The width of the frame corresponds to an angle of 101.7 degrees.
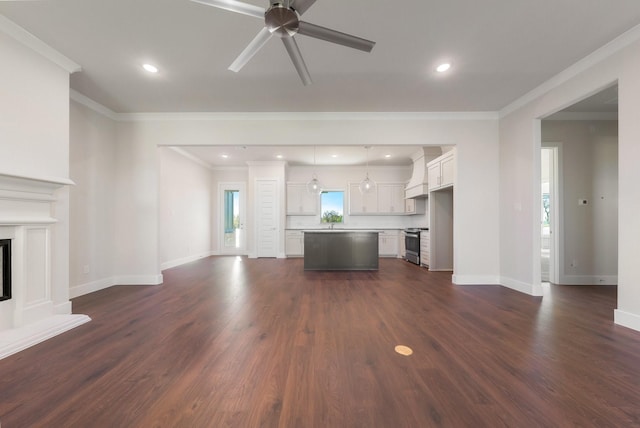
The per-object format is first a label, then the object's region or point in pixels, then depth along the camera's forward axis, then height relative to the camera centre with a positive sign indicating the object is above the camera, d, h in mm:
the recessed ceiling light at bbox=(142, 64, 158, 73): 2942 +1691
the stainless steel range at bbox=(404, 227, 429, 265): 6258 -739
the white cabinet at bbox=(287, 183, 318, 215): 7898 +427
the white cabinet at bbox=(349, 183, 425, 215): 7805 +448
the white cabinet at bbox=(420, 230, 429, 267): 5785 -754
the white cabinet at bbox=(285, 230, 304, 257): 7695 -828
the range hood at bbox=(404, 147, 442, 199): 6082 +1114
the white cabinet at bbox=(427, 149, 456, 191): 4812 +875
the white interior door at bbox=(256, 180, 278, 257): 7650 -85
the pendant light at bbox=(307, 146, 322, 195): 6051 +675
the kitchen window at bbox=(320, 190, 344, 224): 8023 +401
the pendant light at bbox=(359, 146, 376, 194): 6098 +706
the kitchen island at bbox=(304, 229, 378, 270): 5582 -836
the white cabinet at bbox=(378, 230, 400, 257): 7625 -852
